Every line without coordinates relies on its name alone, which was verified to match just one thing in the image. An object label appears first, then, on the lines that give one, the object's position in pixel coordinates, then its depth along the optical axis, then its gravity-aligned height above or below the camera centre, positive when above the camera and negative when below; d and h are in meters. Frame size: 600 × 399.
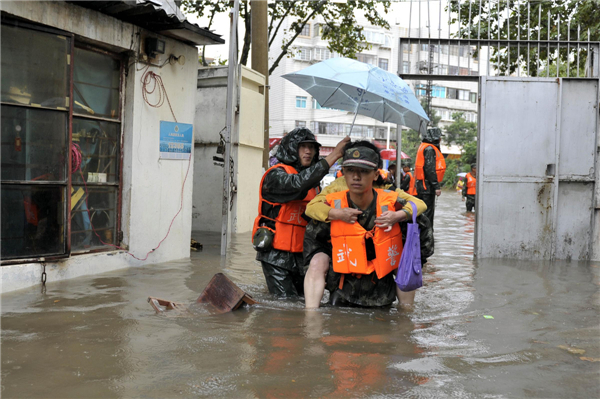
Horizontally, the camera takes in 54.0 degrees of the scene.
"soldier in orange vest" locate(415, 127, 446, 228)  9.72 +0.26
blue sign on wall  8.12 +0.49
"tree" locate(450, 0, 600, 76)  12.41 +3.83
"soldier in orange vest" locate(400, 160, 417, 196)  13.04 -0.03
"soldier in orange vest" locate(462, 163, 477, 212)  19.53 -0.06
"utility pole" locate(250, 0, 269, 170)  12.93 +3.07
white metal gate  8.77 +0.29
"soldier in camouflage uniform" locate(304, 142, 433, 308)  5.11 -0.87
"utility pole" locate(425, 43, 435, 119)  46.55 +7.24
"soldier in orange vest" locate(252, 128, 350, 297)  5.29 -0.35
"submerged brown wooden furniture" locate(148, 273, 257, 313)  5.11 -1.10
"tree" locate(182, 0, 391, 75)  18.30 +5.22
